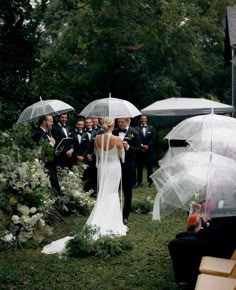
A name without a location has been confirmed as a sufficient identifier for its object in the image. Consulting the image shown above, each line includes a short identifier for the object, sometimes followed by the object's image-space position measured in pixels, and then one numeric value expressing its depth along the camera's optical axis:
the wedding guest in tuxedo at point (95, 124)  14.51
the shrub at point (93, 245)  8.15
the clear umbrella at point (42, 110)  11.59
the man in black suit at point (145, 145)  16.03
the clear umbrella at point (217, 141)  7.96
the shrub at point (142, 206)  11.59
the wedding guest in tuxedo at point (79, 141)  12.91
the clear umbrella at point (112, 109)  9.87
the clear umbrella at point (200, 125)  8.48
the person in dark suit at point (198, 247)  6.14
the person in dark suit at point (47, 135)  10.98
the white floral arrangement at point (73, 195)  11.12
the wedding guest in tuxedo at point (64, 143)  12.38
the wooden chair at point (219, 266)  5.77
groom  10.06
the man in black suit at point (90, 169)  12.97
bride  9.37
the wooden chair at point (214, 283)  5.42
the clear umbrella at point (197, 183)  5.62
